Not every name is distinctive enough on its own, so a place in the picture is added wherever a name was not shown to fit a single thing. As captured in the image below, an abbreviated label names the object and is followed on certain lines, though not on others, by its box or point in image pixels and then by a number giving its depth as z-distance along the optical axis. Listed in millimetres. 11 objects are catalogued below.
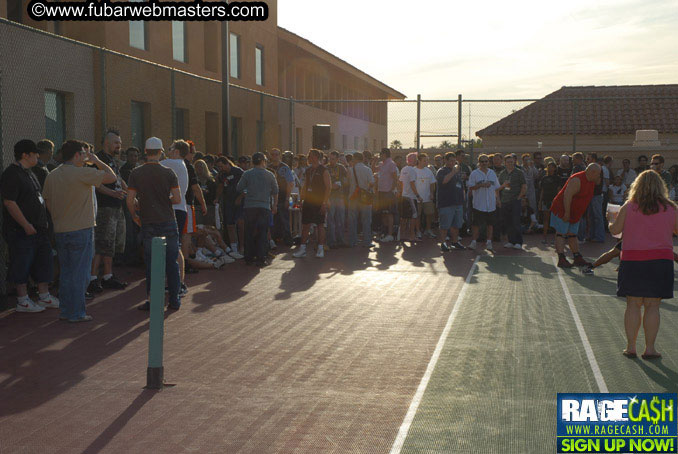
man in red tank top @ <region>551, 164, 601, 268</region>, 12195
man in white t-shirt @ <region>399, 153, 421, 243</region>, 17172
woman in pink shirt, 6914
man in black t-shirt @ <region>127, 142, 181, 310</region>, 9156
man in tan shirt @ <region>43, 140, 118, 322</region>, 8430
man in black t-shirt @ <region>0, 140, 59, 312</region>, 8617
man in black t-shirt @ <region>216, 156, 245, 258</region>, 14250
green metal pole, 5953
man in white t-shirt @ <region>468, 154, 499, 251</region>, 15094
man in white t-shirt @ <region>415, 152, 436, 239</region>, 17203
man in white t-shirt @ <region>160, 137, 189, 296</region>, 10484
